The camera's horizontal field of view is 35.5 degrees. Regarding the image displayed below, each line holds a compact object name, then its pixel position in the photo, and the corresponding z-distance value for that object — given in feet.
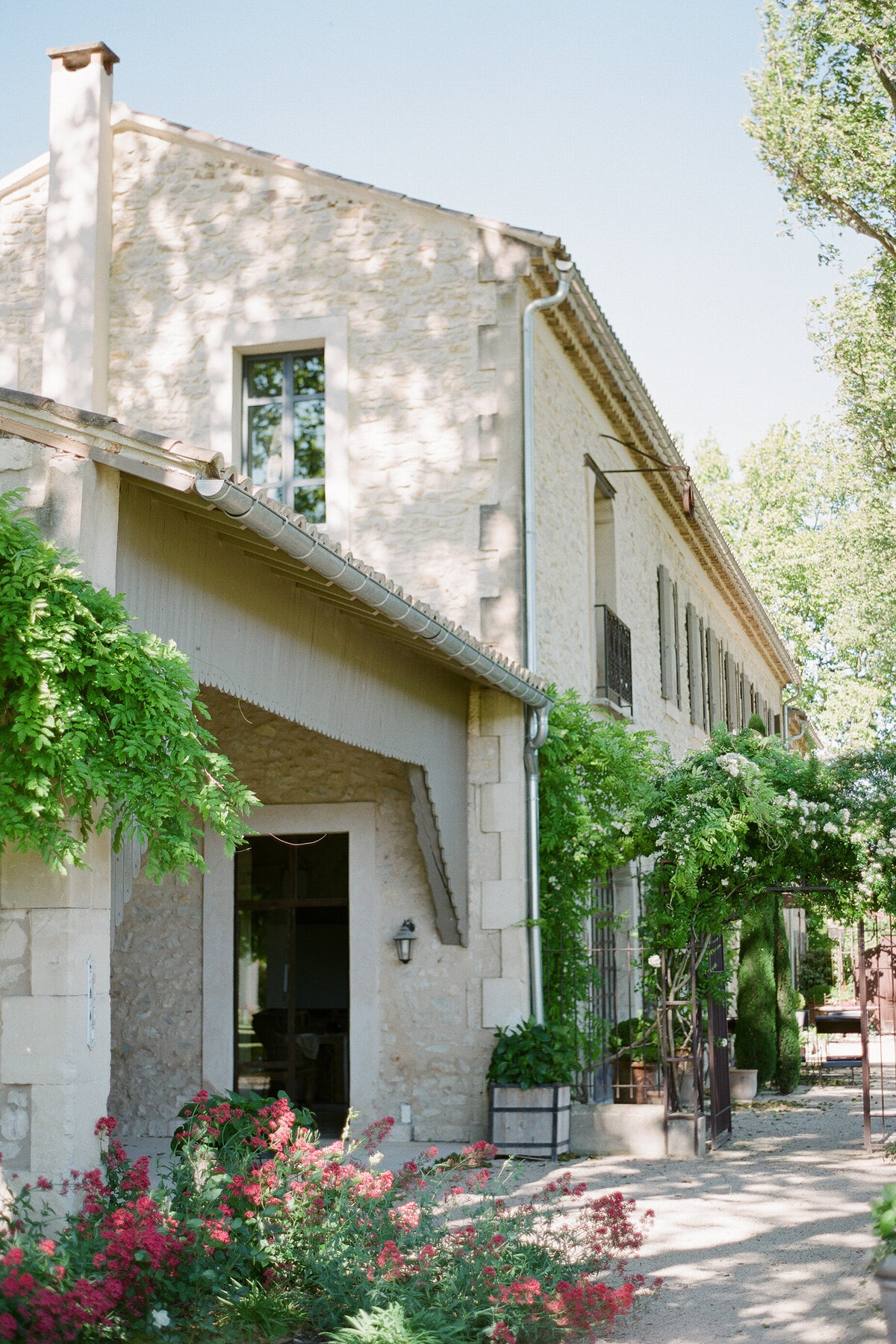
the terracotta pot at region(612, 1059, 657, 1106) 32.78
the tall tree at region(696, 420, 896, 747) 102.68
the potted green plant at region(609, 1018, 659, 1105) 32.86
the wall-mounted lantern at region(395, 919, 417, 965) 31.30
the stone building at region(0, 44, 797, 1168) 31.07
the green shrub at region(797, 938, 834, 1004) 79.66
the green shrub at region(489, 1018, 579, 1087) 28.96
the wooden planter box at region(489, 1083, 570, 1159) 28.68
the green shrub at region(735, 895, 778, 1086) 43.01
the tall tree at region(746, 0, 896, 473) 44.34
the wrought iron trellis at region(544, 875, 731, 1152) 30.76
